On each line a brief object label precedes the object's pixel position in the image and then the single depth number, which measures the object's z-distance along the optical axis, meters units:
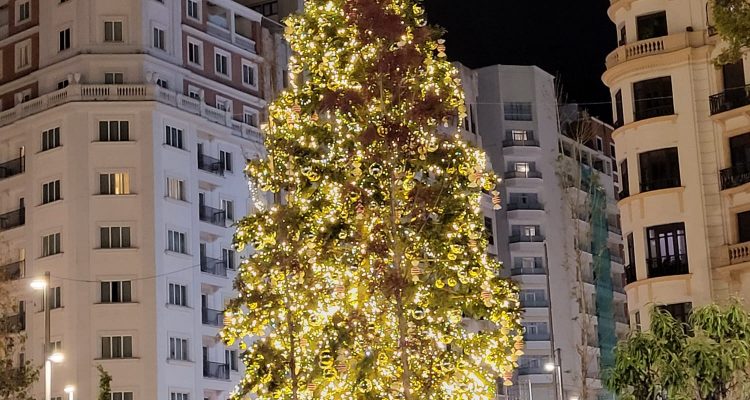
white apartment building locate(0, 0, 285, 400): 61.81
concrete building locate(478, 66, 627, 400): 92.62
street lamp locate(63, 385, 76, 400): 53.53
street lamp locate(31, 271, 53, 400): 39.29
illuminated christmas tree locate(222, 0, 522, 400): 25.97
